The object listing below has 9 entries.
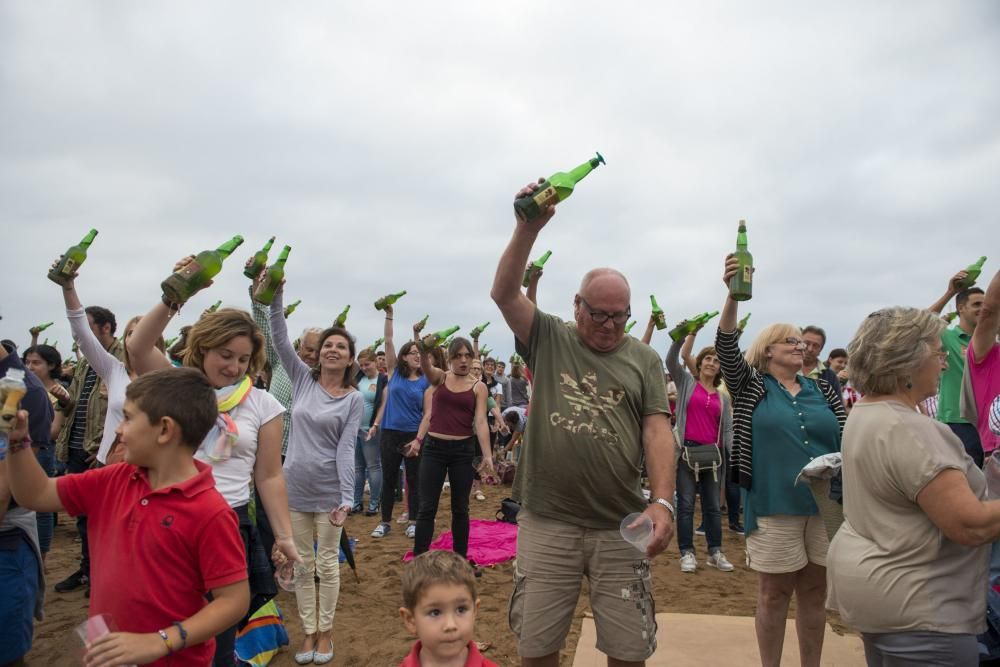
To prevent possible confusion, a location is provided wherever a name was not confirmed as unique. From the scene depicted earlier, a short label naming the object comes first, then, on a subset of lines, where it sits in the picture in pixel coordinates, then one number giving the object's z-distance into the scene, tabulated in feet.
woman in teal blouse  11.37
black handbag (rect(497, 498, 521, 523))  26.18
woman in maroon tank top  18.16
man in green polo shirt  13.47
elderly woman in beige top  6.46
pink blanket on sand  21.69
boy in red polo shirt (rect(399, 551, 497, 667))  6.90
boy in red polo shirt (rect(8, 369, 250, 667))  6.09
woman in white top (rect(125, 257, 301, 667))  9.08
